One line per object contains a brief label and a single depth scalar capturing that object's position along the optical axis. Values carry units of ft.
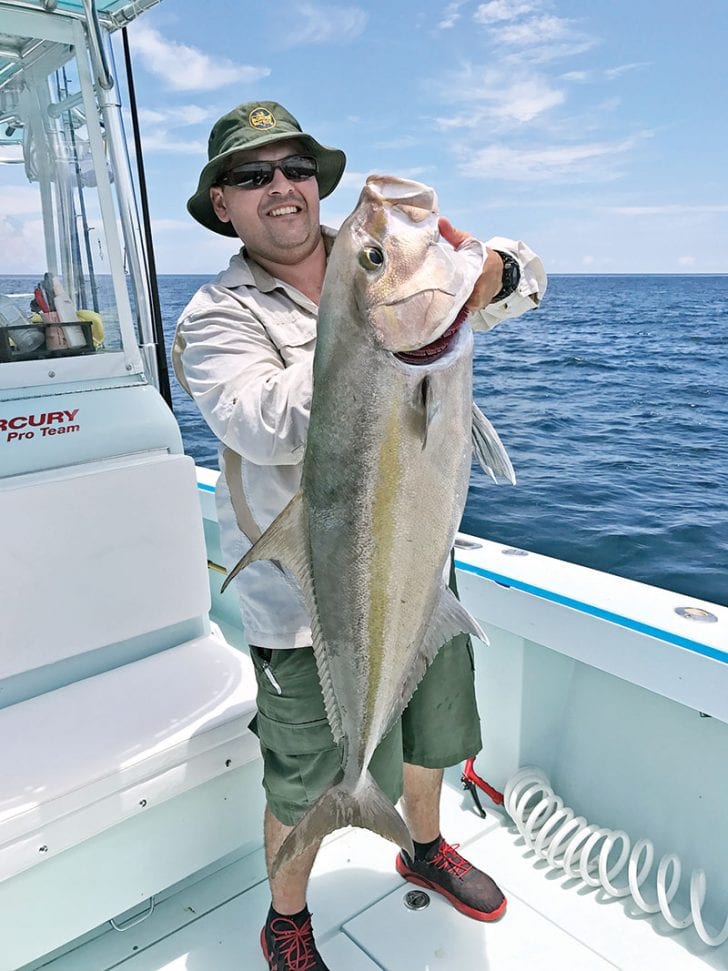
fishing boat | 7.52
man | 5.54
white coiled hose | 7.66
